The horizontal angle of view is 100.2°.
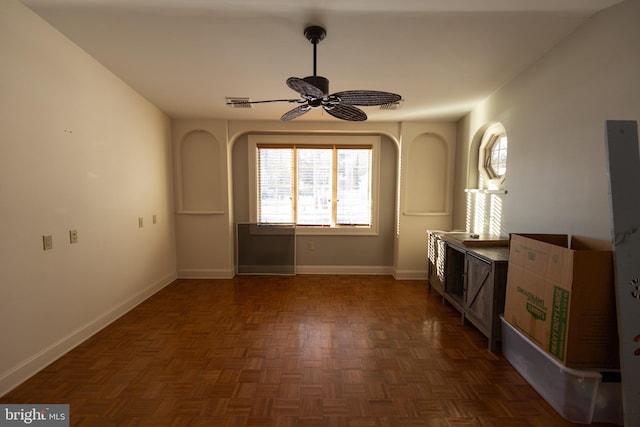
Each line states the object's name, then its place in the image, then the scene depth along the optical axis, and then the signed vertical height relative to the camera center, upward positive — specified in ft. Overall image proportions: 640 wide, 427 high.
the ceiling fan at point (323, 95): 6.12 +2.56
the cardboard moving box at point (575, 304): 5.18 -2.14
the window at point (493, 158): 10.62 +1.75
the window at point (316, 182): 14.60 +0.95
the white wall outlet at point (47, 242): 6.84 -1.11
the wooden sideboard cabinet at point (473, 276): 7.69 -2.65
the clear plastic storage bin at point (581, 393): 5.21 -3.89
